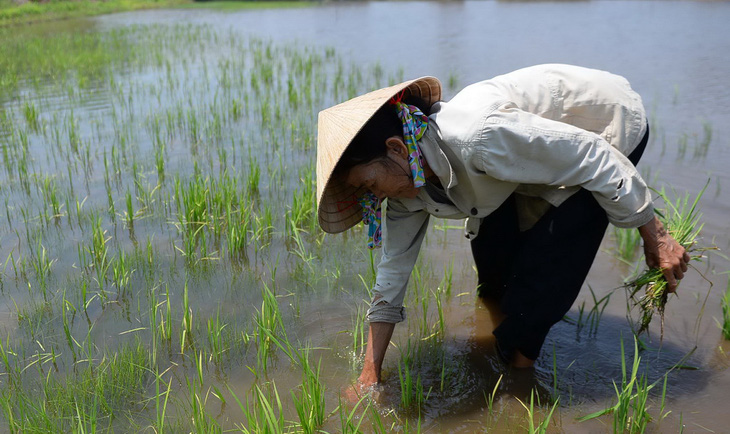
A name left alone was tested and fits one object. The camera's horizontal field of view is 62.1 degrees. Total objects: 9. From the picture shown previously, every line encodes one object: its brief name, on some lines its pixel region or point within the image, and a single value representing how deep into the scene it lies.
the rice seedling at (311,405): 1.91
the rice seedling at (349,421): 1.79
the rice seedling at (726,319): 2.48
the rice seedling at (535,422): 1.76
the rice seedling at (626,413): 1.87
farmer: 1.79
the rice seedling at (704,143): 4.55
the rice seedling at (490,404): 2.03
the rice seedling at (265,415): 1.73
